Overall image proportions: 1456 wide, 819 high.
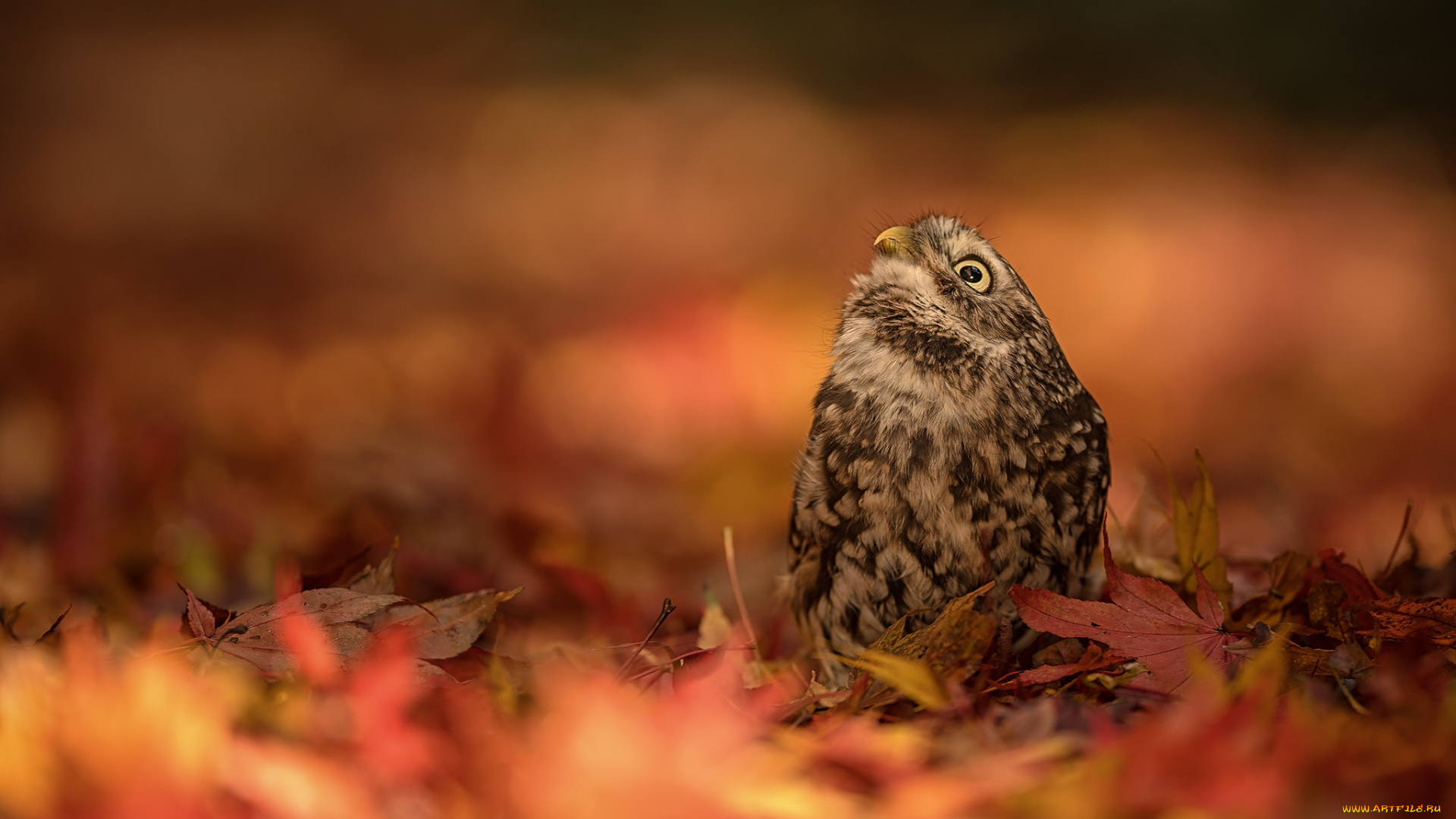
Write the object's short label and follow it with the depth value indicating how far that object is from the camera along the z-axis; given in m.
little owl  5.85
